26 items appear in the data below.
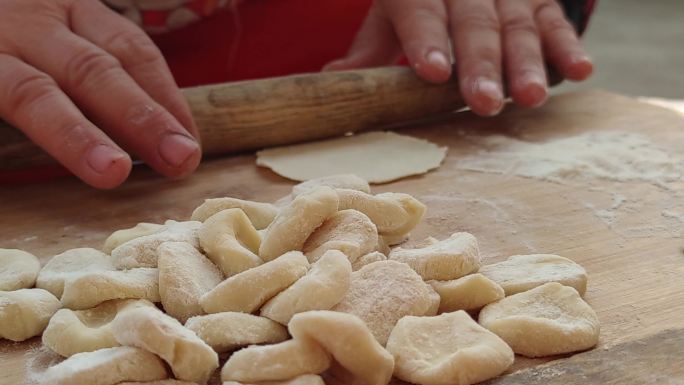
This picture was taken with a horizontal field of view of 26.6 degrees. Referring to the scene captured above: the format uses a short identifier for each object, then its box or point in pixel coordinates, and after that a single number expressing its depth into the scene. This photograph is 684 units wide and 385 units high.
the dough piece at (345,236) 0.49
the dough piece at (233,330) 0.46
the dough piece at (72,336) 0.46
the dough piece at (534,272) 0.50
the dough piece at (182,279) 0.48
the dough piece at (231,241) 0.49
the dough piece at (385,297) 0.47
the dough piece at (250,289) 0.47
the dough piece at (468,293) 0.48
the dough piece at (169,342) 0.44
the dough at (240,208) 0.53
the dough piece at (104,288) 0.48
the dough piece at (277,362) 0.44
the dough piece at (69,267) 0.50
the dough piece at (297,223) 0.49
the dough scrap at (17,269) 0.50
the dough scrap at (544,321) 0.47
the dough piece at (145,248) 0.50
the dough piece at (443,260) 0.49
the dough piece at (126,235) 0.52
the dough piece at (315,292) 0.46
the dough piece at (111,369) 0.44
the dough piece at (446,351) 0.45
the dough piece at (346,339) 0.44
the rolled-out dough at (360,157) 0.61
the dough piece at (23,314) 0.48
